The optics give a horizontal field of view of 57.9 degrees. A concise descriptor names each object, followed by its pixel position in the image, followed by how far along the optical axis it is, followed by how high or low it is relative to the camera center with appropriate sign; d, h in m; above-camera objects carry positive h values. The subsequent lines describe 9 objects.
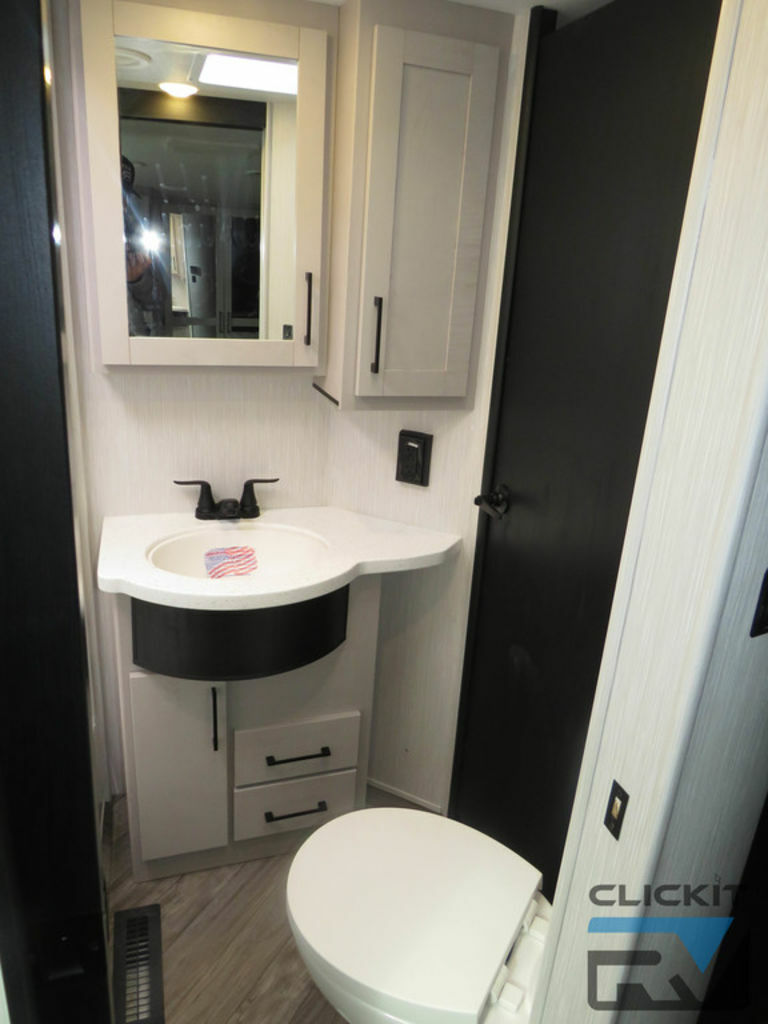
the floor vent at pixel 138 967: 1.42 -1.42
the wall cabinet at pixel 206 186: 1.37 +0.20
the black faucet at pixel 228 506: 1.76 -0.53
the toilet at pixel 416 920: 1.02 -0.96
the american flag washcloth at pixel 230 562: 1.65 -0.64
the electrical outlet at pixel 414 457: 1.76 -0.38
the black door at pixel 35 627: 0.53 -0.30
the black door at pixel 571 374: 1.12 -0.11
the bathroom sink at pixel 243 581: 1.42 -0.61
